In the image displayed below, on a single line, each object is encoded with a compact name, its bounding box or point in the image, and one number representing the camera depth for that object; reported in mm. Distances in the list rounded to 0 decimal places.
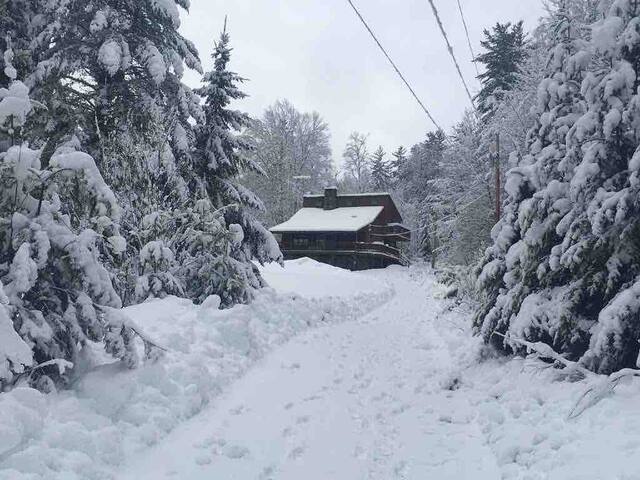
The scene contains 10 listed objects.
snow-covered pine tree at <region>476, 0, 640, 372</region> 5473
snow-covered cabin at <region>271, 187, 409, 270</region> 38062
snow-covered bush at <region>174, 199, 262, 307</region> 10312
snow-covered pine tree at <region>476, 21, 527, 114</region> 28906
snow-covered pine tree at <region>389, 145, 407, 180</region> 68562
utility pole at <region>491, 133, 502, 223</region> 14023
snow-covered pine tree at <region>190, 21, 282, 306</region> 13391
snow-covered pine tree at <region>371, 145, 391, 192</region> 66500
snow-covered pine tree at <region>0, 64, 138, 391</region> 4578
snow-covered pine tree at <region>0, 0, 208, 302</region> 10328
